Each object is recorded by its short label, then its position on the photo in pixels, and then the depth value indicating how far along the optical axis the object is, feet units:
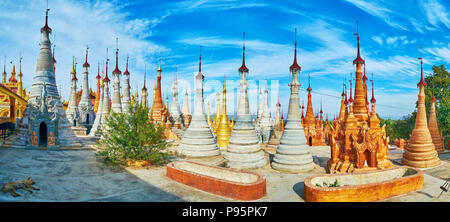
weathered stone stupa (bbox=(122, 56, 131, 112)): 102.37
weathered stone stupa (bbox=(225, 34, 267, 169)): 51.44
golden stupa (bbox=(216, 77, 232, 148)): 76.38
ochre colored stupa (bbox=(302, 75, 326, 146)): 103.60
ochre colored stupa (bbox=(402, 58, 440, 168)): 59.67
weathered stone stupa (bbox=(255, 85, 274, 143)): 112.68
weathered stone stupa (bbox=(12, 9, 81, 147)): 60.80
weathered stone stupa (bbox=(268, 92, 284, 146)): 95.82
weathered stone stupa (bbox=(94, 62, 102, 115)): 131.87
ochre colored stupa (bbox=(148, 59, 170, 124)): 108.27
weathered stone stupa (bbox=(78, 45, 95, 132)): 115.10
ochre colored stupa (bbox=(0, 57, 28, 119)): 113.19
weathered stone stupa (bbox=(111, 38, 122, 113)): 93.66
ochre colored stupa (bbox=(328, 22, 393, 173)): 48.39
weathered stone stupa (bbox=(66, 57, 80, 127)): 108.12
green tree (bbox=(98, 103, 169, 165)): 48.70
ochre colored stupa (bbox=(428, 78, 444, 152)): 78.64
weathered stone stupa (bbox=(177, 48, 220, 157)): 59.72
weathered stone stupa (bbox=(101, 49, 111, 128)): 99.76
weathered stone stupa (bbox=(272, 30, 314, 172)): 50.83
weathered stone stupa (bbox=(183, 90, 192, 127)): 126.62
